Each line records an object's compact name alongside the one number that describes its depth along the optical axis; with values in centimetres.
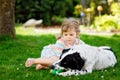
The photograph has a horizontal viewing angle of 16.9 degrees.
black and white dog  561
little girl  607
